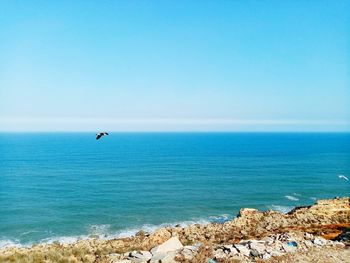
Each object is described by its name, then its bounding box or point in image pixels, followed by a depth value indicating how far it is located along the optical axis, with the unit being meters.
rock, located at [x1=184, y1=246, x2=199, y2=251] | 20.49
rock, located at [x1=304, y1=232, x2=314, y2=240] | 22.63
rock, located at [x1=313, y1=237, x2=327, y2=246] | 21.21
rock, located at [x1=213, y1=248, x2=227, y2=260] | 18.73
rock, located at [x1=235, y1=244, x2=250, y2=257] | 19.17
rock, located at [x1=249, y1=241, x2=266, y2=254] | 19.43
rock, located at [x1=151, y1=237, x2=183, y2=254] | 20.16
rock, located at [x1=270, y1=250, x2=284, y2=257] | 19.27
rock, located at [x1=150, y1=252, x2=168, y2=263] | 18.58
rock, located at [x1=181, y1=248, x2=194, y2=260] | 18.92
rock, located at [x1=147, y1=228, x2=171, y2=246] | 29.05
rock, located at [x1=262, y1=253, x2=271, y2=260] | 18.79
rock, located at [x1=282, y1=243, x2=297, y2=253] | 19.92
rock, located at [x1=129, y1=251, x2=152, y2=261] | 19.22
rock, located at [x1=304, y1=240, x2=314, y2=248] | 20.80
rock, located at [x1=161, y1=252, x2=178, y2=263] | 18.35
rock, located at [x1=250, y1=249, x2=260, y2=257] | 19.05
